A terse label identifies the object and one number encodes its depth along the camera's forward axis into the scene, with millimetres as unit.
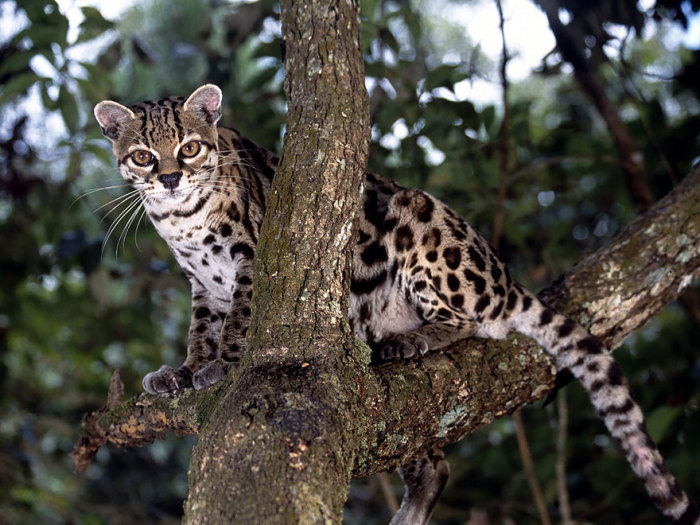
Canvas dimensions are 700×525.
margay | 4043
